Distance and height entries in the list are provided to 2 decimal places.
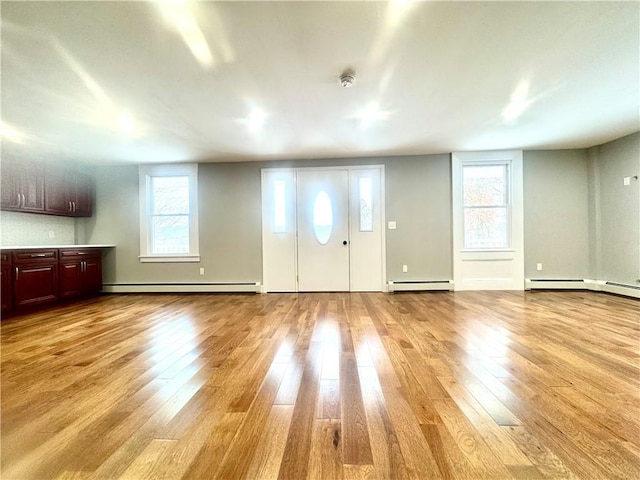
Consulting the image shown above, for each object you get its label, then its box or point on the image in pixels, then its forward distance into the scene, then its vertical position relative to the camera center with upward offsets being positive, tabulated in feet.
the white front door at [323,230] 15.24 +0.49
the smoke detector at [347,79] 7.12 +4.40
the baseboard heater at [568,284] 13.87 -2.75
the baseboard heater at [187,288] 15.49 -2.77
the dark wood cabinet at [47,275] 10.90 -1.51
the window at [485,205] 14.97 +1.73
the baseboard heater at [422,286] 14.87 -2.78
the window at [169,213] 15.71 +1.72
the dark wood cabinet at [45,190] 12.04 +2.78
